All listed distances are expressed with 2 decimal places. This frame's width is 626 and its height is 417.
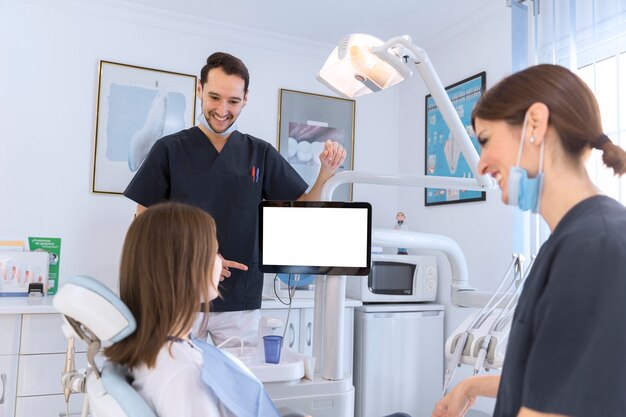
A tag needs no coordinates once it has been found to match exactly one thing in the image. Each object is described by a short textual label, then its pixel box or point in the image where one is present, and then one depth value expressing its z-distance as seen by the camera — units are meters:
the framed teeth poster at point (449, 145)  2.91
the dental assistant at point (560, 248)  0.62
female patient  0.92
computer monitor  1.25
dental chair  0.78
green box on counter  2.69
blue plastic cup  1.31
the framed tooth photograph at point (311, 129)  3.30
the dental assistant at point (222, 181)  1.70
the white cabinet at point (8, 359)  2.24
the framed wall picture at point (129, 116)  2.86
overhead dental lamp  1.18
